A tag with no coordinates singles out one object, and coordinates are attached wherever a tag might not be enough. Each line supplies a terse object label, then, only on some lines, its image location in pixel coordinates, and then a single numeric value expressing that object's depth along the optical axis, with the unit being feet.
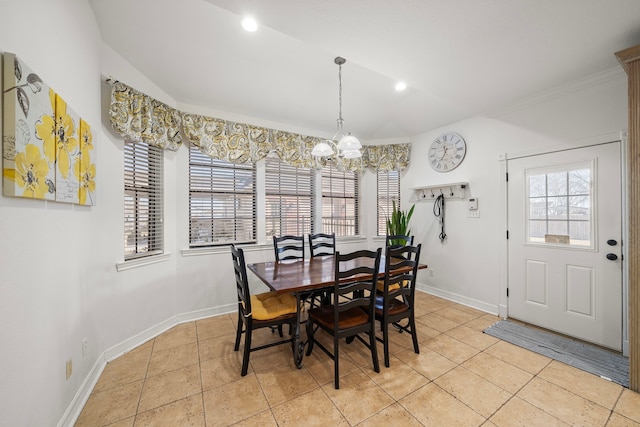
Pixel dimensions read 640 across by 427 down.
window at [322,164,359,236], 13.91
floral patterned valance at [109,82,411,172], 7.60
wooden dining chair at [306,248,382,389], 6.12
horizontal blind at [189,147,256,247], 10.34
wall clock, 11.67
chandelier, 7.77
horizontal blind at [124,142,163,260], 8.24
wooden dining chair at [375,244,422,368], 6.76
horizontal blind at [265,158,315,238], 12.17
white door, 7.66
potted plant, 12.69
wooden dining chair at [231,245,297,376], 6.54
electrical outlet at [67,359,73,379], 5.18
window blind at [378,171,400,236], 14.80
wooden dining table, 6.45
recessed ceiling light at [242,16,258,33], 6.46
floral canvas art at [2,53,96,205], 3.48
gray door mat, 6.67
